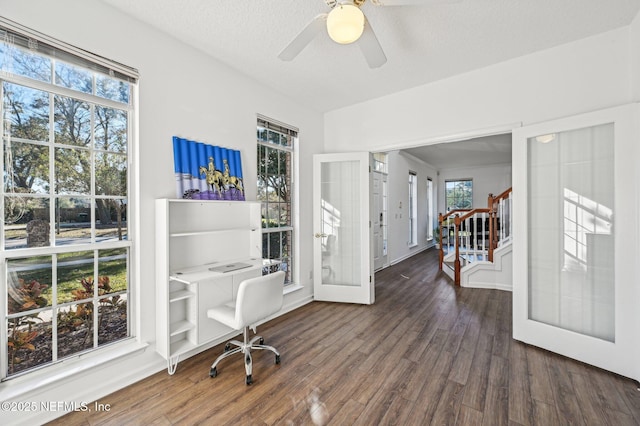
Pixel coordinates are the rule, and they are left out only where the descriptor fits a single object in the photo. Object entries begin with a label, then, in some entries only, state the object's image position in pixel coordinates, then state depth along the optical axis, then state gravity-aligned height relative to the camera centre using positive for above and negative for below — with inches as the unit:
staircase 175.5 -32.1
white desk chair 78.8 -30.0
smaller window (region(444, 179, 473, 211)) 357.4 +23.5
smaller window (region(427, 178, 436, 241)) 354.0 -0.2
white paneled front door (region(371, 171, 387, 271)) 229.5 -7.7
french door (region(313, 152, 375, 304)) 149.8 -10.2
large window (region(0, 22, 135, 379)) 66.2 +3.3
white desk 86.0 -19.8
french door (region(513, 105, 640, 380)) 83.6 -9.9
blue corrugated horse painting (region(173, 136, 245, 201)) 94.3 +15.9
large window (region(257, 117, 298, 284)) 132.3 +12.1
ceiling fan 59.9 +46.3
